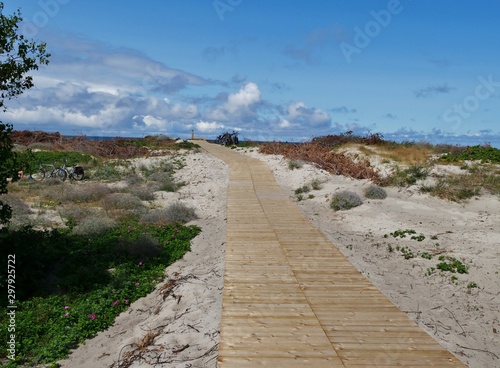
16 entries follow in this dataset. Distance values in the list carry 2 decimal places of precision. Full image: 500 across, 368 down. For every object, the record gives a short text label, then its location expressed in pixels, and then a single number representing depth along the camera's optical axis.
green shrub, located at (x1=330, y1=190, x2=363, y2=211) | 15.10
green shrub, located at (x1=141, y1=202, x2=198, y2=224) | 13.80
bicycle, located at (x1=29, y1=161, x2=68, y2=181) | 21.77
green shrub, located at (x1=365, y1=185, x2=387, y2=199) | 15.86
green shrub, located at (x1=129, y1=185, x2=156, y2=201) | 17.12
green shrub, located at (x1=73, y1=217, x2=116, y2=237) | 12.23
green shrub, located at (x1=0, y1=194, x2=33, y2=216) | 13.68
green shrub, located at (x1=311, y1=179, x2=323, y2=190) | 18.67
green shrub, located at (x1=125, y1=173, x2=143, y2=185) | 20.53
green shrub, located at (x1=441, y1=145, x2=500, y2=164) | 21.42
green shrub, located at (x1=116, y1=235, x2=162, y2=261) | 10.56
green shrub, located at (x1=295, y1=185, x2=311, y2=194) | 18.36
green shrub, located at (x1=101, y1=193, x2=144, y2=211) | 15.50
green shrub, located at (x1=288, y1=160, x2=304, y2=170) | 23.70
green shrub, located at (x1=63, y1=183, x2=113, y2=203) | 16.55
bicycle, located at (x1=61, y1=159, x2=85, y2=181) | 21.86
